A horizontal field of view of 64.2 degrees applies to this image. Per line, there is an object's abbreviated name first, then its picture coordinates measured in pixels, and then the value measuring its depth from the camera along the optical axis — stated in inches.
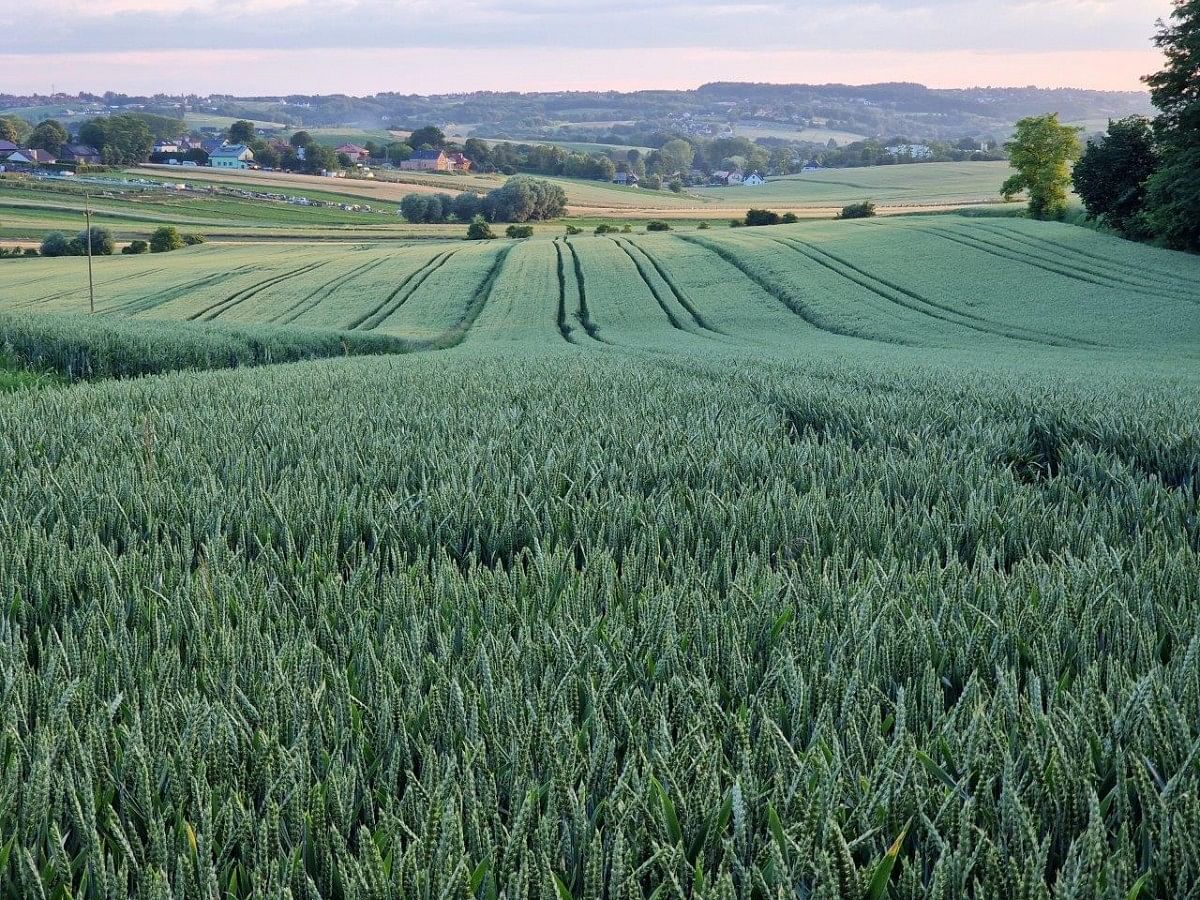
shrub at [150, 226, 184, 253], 2497.9
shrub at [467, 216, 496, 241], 2684.5
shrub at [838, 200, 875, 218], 2625.5
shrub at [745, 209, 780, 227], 2719.0
